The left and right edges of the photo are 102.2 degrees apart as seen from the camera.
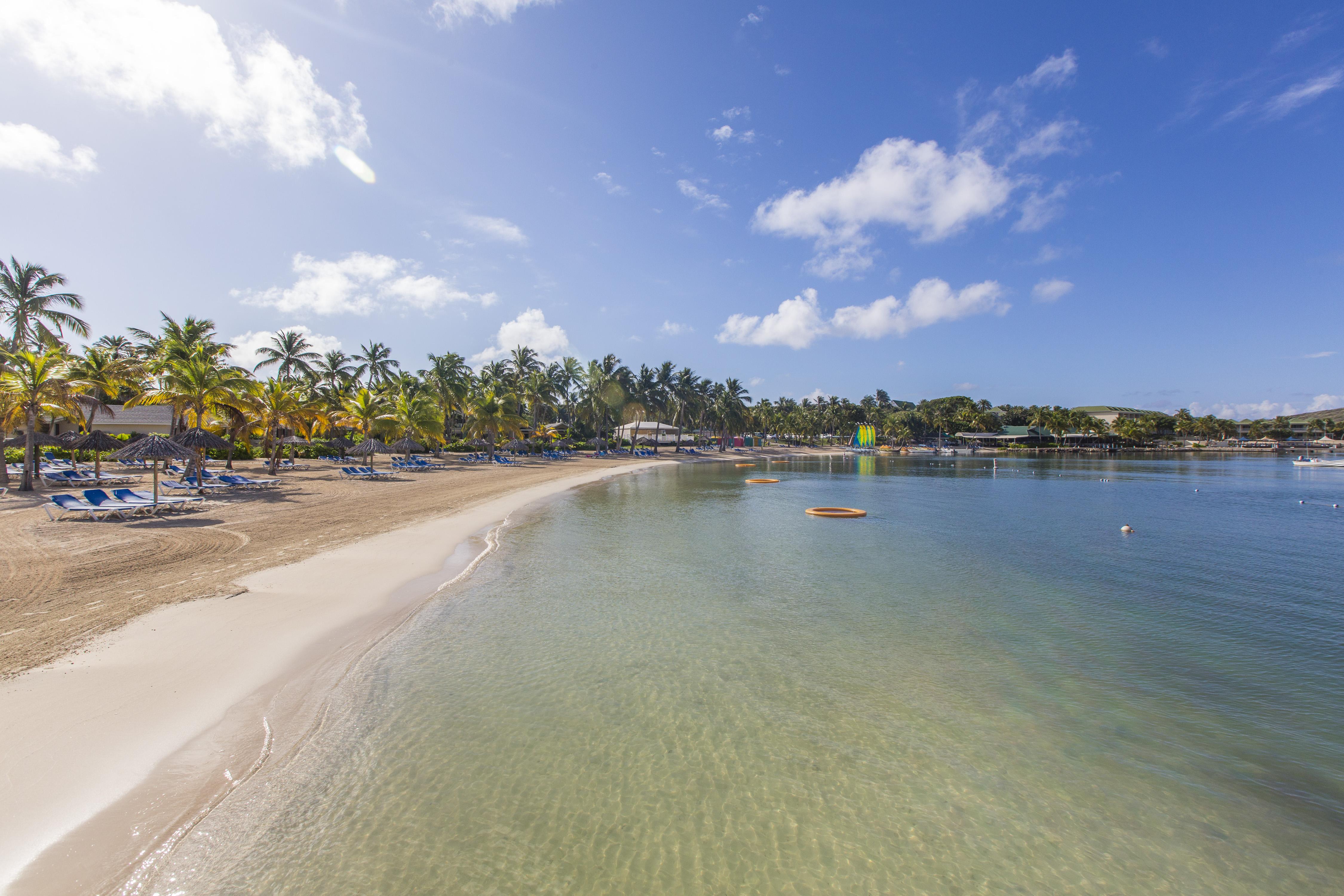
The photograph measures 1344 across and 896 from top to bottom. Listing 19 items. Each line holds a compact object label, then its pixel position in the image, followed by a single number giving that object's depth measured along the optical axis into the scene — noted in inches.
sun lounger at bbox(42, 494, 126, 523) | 626.8
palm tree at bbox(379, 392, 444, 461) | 1724.9
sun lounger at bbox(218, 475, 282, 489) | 964.6
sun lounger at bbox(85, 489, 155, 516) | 647.8
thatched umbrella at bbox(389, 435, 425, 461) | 1605.7
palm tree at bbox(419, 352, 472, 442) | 2084.2
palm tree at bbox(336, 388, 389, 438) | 1584.6
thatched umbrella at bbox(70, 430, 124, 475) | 885.2
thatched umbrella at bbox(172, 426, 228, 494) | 863.7
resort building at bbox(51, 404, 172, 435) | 1640.0
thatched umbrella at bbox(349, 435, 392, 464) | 1344.7
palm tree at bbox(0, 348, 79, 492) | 745.0
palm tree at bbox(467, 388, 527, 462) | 1967.3
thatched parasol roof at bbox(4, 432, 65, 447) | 1066.7
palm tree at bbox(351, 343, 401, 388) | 2374.5
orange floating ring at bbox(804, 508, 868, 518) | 923.4
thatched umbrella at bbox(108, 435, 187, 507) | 695.1
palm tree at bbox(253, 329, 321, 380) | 1972.2
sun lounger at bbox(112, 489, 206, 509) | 689.0
